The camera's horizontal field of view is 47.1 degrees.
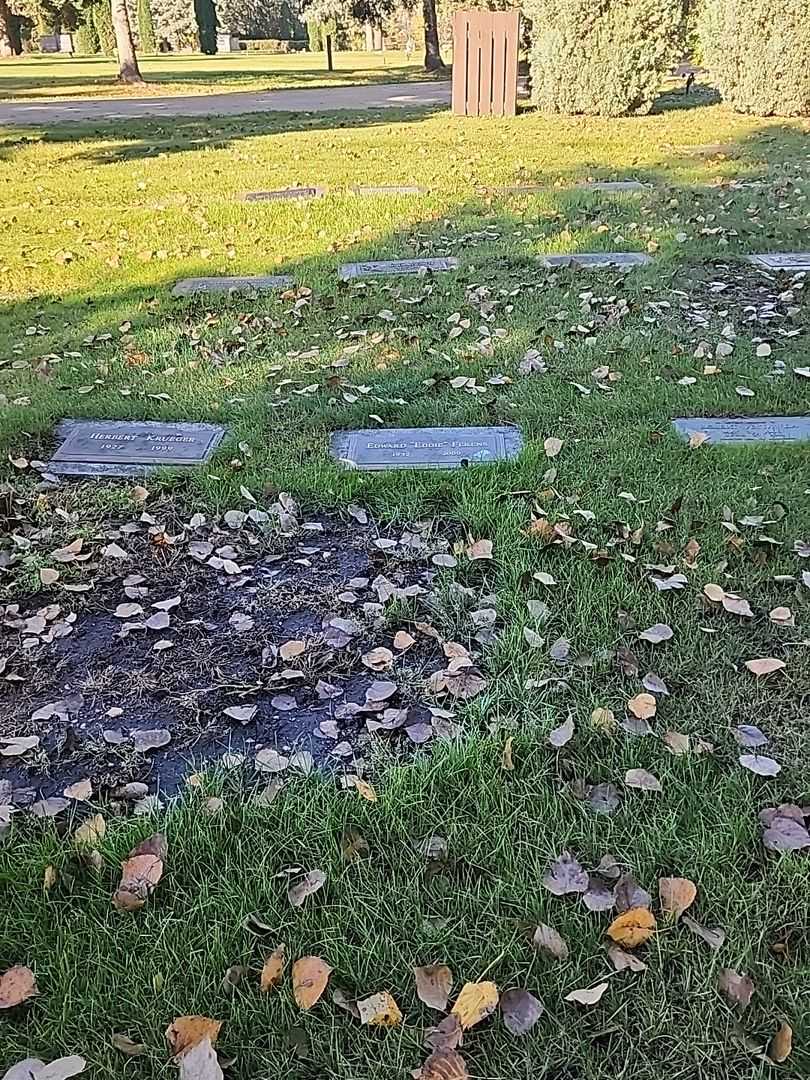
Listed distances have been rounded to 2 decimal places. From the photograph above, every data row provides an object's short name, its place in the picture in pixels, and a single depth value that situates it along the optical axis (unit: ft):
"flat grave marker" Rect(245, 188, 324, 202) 27.76
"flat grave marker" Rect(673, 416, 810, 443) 11.36
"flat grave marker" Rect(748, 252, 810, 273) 18.86
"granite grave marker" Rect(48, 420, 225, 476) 11.30
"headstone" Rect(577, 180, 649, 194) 27.04
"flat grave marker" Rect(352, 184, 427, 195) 27.81
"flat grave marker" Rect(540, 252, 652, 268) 19.48
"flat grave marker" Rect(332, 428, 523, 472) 11.11
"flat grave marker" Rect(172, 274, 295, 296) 18.60
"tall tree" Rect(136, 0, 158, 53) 138.51
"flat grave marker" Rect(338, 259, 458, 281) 19.42
